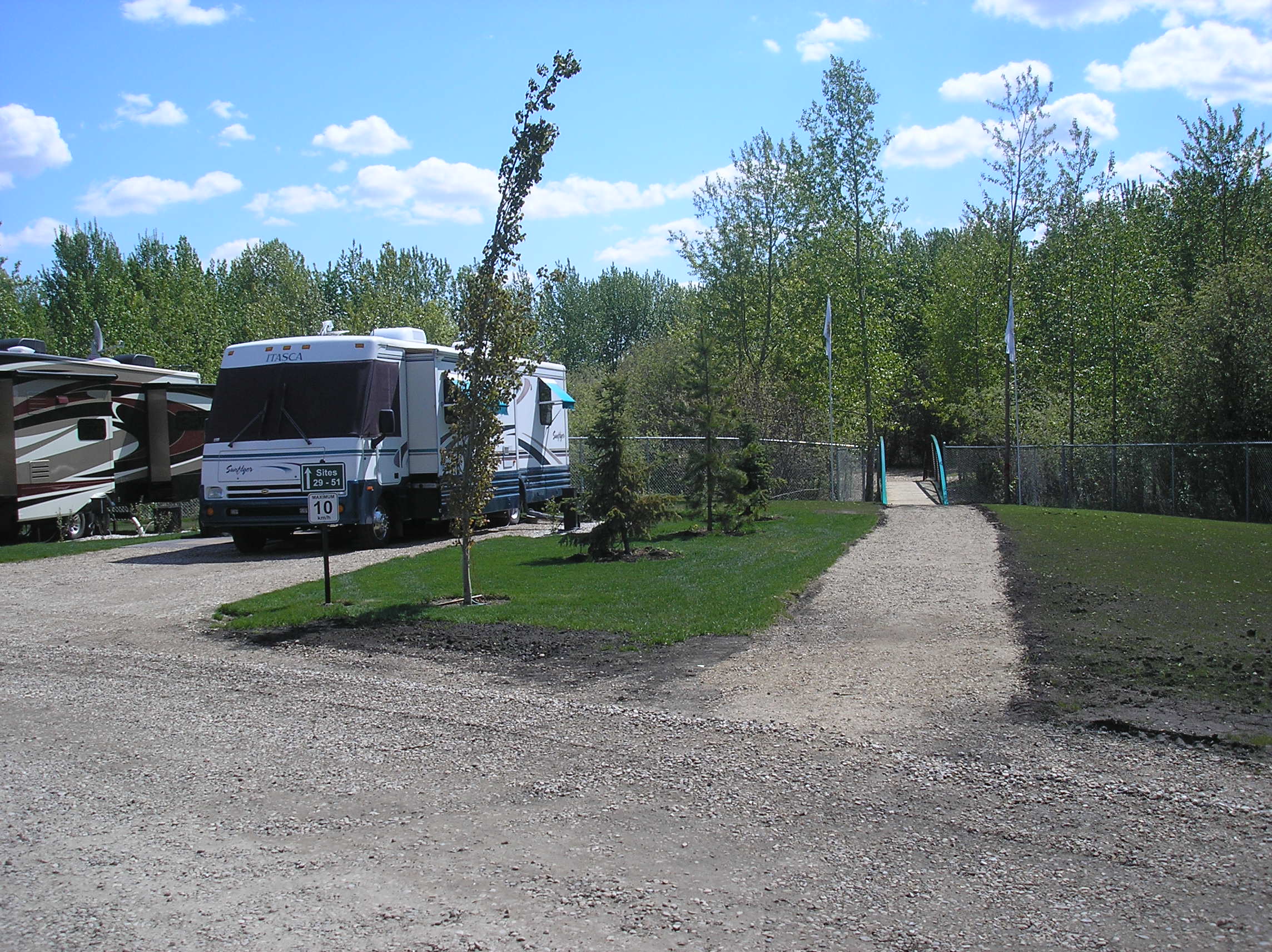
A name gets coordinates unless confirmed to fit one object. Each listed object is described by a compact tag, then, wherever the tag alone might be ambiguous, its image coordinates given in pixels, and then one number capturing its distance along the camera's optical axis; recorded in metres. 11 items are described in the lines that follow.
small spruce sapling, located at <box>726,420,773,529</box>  18.66
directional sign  11.29
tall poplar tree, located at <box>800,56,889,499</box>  32.38
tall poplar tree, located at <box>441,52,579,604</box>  11.34
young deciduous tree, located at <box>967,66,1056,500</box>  29.05
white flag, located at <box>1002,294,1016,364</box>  28.27
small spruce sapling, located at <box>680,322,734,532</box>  18.19
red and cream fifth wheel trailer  18.42
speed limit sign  11.16
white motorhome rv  16.14
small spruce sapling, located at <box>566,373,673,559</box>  15.12
